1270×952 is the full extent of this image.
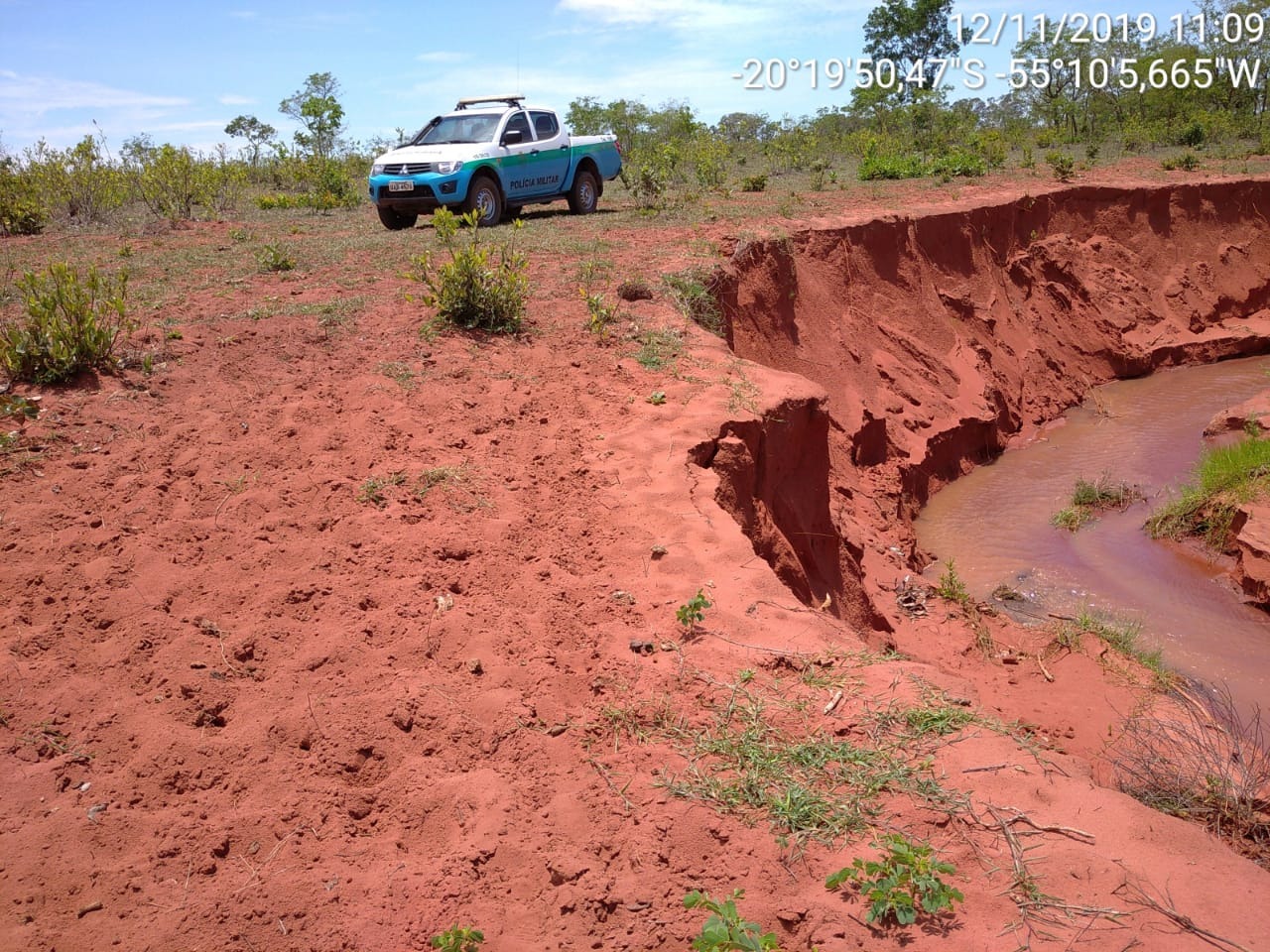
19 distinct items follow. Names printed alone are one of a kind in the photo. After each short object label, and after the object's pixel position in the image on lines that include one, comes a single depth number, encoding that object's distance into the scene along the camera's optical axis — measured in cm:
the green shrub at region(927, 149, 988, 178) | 1563
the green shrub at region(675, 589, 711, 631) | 385
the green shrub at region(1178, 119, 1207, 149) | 1972
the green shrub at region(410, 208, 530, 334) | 684
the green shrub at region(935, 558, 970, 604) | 704
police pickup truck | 1073
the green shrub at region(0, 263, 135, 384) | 527
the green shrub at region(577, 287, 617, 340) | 702
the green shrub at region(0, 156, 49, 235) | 1103
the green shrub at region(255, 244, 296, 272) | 829
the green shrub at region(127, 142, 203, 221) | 1300
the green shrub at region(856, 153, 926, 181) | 1600
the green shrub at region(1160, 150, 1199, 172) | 1634
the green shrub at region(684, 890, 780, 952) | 224
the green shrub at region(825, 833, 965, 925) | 242
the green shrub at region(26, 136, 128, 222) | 1286
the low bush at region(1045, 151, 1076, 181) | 1491
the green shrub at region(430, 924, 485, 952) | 243
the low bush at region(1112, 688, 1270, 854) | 338
